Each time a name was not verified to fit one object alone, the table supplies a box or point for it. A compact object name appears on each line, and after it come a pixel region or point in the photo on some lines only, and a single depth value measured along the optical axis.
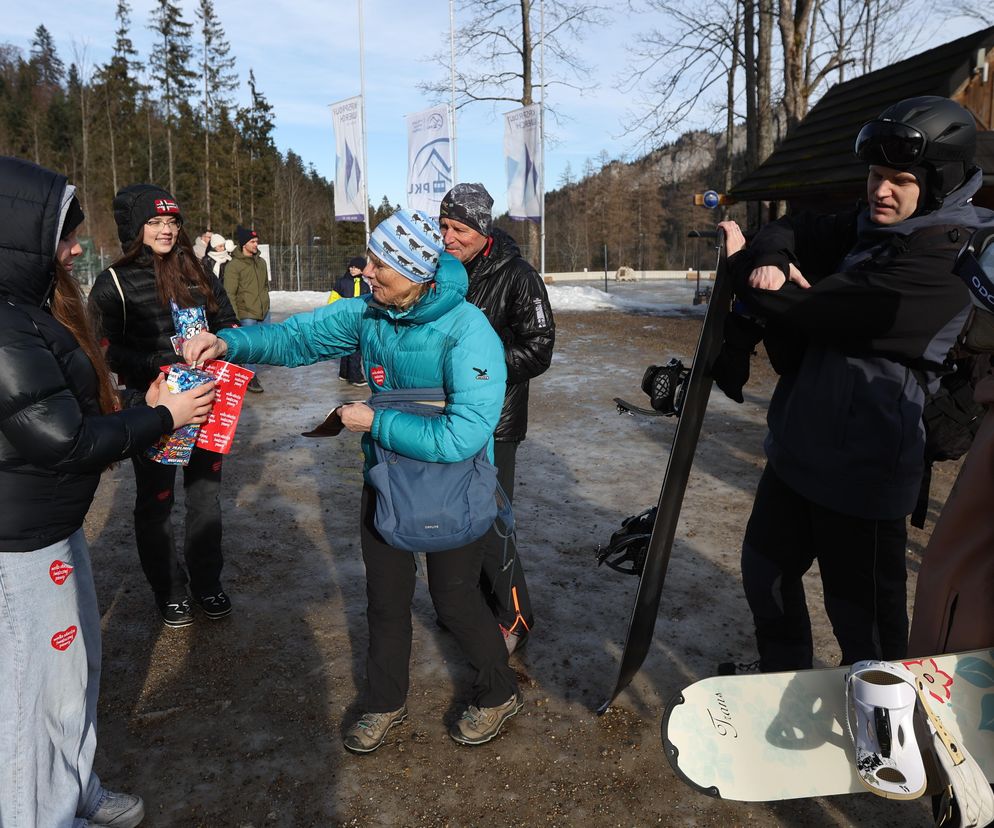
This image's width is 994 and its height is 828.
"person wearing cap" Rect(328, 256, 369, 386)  9.63
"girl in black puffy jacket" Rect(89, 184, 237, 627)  3.24
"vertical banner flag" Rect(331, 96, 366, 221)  20.36
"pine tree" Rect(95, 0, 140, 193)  46.19
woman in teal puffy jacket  2.36
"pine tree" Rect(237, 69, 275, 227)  47.75
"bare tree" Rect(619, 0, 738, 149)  17.47
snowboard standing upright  2.47
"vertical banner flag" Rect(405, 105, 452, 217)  18.62
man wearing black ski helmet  2.04
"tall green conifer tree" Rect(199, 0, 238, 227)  45.75
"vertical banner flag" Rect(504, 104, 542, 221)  20.00
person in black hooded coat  1.72
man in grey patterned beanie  3.20
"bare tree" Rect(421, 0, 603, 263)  26.08
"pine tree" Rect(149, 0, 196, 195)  44.75
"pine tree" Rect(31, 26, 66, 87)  65.62
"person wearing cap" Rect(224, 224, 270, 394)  9.48
